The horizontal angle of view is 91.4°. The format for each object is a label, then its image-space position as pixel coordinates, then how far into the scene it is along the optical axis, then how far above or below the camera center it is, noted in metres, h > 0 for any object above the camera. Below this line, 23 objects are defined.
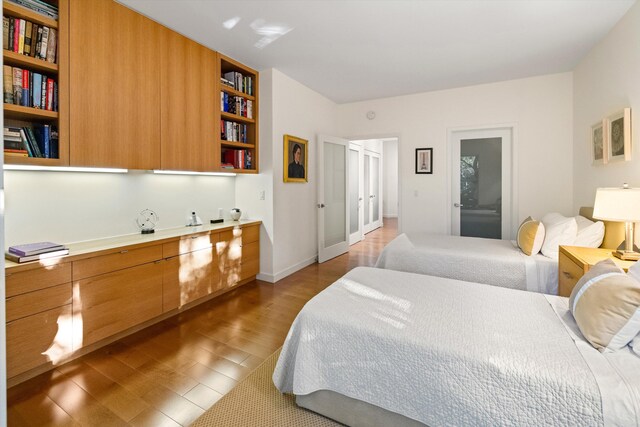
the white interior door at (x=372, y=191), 7.77 +0.41
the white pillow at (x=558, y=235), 2.91 -0.28
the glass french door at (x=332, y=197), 5.01 +0.17
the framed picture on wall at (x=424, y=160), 4.98 +0.75
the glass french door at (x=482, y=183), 4.62 +0.36
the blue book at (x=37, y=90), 2.19 +0.83
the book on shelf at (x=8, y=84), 2.07 +0.83
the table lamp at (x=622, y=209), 2.16 -0.02
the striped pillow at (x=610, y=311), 1.32 -0.47
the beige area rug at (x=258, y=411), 1.71 -1.17
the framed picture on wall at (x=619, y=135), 2.66 +0.64
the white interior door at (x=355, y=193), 6.49 +0.29
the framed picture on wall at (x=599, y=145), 3.08 +0.64
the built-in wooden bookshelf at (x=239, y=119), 3.70 +1.10
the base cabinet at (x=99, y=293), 1.97 -0.67
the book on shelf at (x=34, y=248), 2.03 -0.27
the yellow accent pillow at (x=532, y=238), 3.09 -0.32
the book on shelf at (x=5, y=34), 2.05 +1.15
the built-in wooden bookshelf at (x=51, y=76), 2.12 +0.96
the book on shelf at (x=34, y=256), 2.00 -0.32
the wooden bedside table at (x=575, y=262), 2.16 -0.41
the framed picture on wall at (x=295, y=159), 4.25 +0.68
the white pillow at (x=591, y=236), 2.72 -0.26
